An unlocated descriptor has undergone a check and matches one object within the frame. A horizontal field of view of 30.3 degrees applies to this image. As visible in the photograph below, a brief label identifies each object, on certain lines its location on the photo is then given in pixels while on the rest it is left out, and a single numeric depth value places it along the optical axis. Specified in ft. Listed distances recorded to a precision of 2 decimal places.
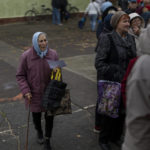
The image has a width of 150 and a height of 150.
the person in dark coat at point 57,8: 51.24
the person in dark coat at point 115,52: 11.58
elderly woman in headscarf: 11.64
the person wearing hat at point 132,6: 21.10
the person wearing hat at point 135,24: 13.92
